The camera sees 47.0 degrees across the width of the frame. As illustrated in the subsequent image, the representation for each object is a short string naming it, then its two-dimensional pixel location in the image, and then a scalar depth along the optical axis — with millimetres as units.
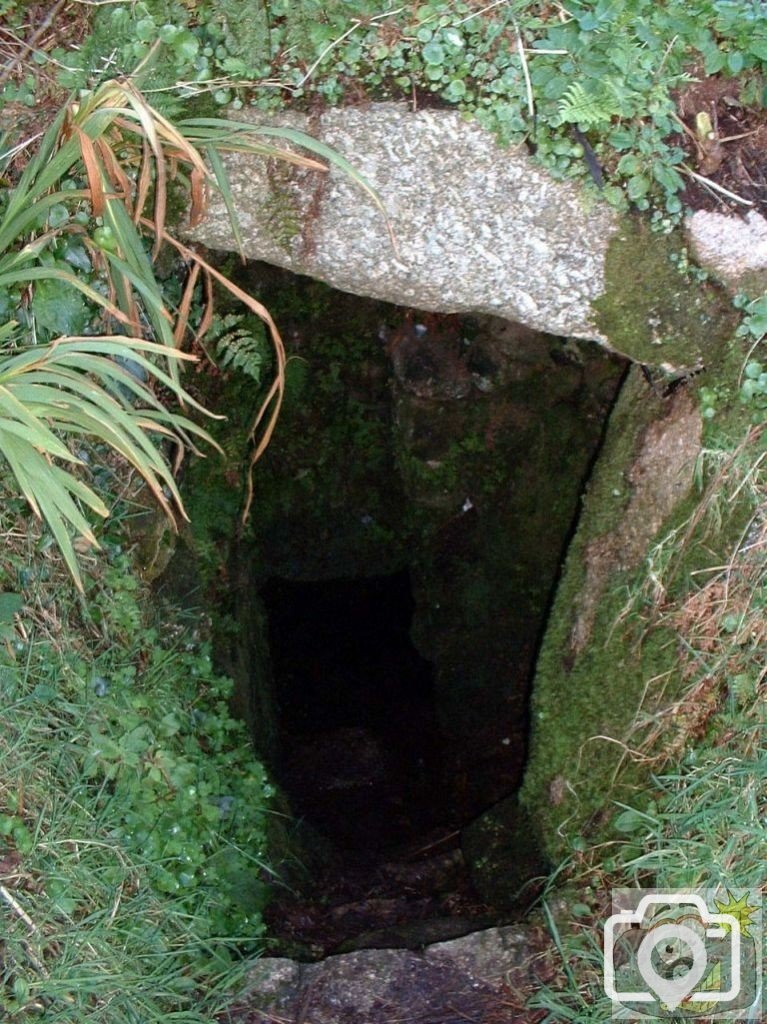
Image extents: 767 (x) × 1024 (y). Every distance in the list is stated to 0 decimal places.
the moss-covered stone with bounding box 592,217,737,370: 1986
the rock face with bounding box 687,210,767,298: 1940
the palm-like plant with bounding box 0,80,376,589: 1643
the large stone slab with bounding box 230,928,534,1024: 1935
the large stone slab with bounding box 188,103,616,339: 1989
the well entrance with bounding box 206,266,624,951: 3469
